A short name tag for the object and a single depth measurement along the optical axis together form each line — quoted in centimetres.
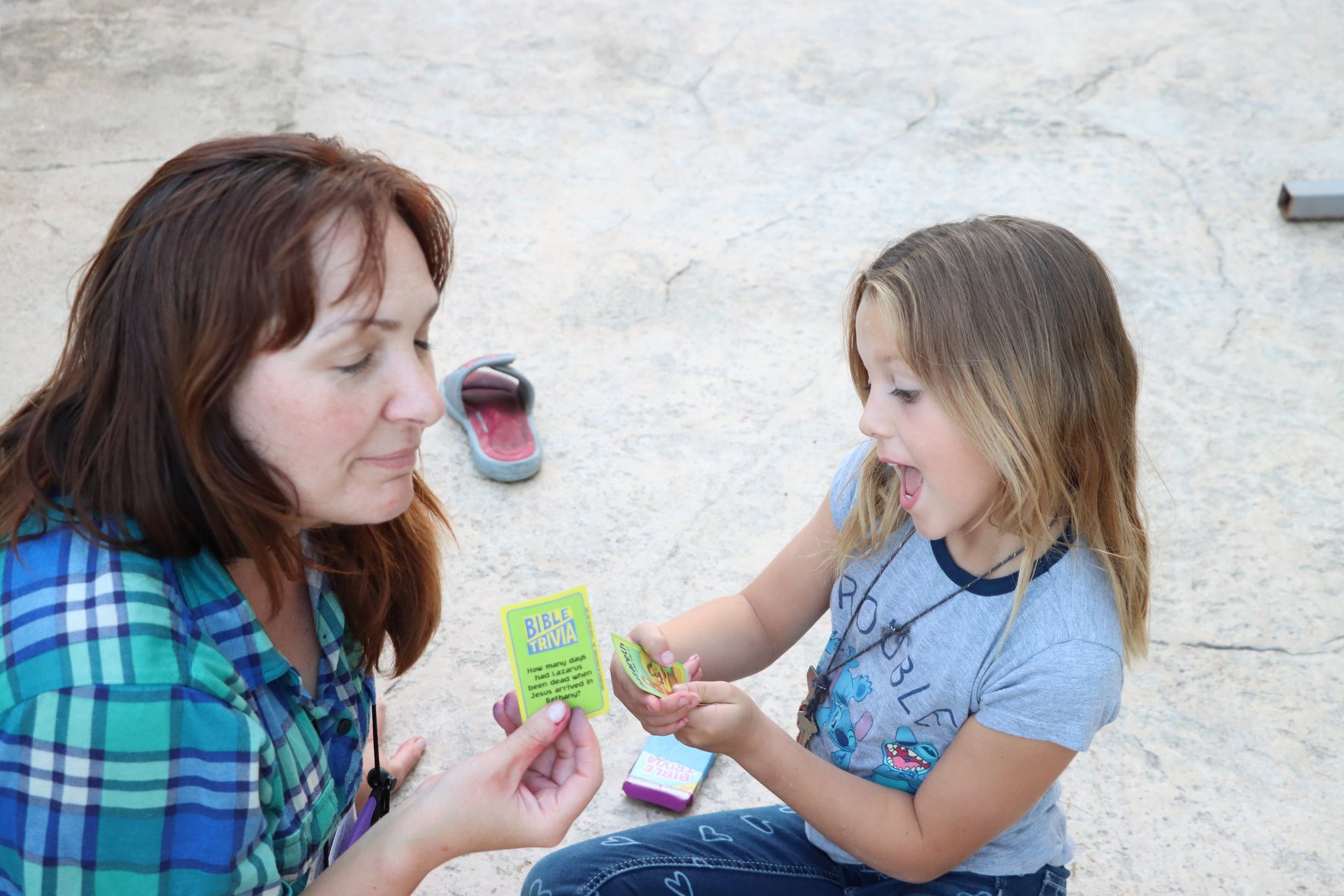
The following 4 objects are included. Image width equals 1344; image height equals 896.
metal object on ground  373
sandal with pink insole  281
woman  115
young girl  138
